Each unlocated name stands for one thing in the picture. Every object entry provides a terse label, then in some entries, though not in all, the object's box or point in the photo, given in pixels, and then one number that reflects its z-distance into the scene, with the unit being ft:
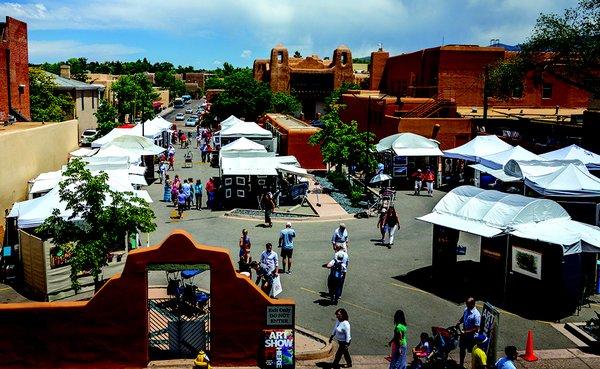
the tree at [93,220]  46.65
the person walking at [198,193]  94.03
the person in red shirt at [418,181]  105.40
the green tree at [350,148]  106.63
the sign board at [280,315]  41.16
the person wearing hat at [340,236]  62.69
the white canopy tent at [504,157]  97.80
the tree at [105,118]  150.07
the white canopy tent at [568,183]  67.08
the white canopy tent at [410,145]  111.27
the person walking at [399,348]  37.93
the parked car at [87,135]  157.23
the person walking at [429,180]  104.63
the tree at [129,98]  243.40
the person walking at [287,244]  60.70
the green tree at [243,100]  208.95
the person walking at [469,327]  42.04
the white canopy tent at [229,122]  148.49
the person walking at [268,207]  82.33
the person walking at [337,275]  52.65
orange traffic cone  43.73
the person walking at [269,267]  52.31
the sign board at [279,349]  41.19
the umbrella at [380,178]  99.25
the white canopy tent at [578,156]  91.95
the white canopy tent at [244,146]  110.83
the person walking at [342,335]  40.50
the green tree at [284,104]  240.73
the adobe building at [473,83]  163.63
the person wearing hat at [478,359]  37.07
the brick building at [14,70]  132.77
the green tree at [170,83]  499.51
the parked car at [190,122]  294.46
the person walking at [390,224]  71.97
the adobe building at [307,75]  298.97
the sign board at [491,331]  40.60
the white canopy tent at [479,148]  107.14
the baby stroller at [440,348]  40.34
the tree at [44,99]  166.81
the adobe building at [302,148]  137.08
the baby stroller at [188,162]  140.36
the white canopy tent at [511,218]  50.78
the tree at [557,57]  126.82
